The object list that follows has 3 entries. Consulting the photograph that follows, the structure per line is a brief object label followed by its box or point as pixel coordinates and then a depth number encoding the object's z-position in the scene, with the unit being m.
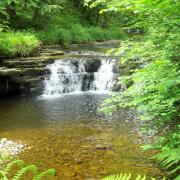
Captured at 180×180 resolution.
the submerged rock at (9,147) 7.39
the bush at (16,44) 13.53
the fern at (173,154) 3.59
